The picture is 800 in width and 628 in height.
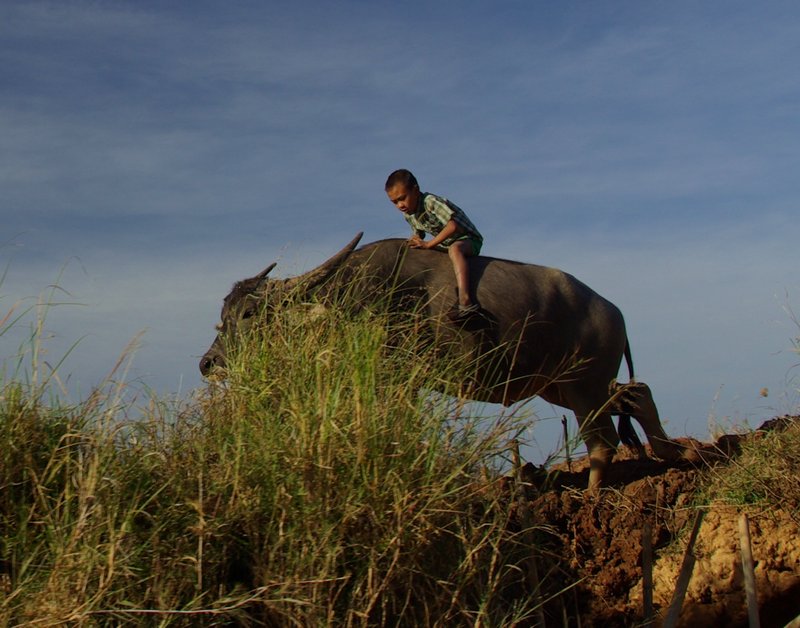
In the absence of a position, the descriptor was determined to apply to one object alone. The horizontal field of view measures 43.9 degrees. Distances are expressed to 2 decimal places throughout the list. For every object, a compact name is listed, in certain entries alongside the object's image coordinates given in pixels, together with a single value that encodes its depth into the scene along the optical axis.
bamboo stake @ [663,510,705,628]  5.35
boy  7.54
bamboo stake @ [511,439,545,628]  4.97
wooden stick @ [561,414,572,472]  5.30
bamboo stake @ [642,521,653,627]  5.46
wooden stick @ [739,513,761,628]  5.43
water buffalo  7.26
